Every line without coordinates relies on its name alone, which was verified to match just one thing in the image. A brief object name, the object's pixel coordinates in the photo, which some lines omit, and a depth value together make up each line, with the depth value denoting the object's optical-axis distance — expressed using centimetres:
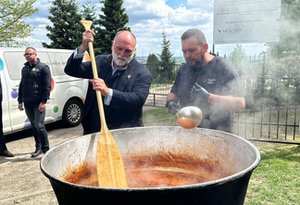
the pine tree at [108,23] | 1740
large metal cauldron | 99
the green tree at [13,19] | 1060
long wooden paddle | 140
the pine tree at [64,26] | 1775
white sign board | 356
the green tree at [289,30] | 556
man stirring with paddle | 201
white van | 447
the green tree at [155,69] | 833
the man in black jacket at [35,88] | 393
